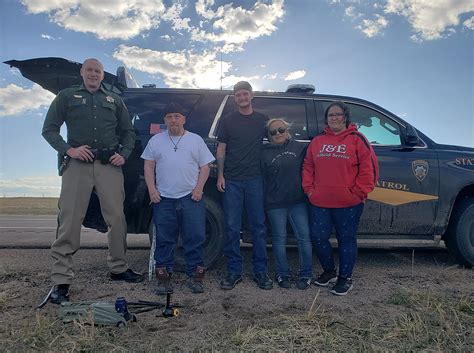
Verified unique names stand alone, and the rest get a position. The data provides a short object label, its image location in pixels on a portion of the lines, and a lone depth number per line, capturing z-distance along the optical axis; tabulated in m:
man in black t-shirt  3.66
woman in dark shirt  3.67
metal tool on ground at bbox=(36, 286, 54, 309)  3.03
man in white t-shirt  3.57
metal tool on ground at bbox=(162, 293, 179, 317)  2.80
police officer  3.39
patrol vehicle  4.07
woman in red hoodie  3.46
